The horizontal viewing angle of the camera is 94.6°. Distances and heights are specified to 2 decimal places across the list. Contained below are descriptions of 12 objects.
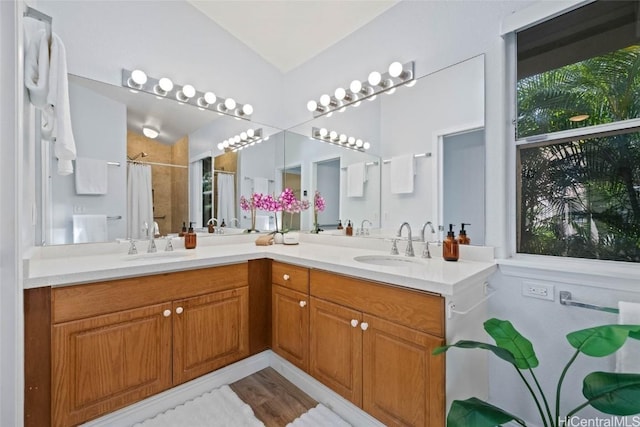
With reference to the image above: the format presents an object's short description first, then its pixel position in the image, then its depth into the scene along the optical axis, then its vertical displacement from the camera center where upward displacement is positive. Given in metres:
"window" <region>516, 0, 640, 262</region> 1.28 +0.37
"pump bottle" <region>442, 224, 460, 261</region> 1.62 -0.20
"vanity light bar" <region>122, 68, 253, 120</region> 2.06 +0.93
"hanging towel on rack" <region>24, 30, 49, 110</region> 1.32 +0.66
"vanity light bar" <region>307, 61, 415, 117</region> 2.03 +0.95
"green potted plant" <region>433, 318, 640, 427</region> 0.81 -0.49
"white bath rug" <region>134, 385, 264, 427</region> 1.56 -1.11
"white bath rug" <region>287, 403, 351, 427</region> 1.56 -1.12
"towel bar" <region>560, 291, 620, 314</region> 1.20 -0.40
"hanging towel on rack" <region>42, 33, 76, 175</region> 1.37 +0.50
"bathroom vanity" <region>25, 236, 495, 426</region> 1.25 -0.58
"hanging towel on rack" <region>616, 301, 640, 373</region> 1.10 -0.50
